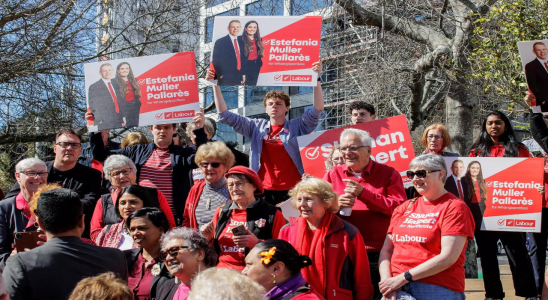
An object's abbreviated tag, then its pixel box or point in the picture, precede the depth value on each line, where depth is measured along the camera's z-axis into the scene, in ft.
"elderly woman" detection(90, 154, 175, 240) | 16.79
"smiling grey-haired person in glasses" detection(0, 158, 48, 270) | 16.62
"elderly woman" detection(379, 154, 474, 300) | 13.46
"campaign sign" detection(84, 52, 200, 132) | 20.80
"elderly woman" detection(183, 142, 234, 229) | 17.49
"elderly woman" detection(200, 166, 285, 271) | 15.40
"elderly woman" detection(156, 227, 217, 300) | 13.21
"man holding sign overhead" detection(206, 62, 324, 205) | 19.45
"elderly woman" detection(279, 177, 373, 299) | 13.84
